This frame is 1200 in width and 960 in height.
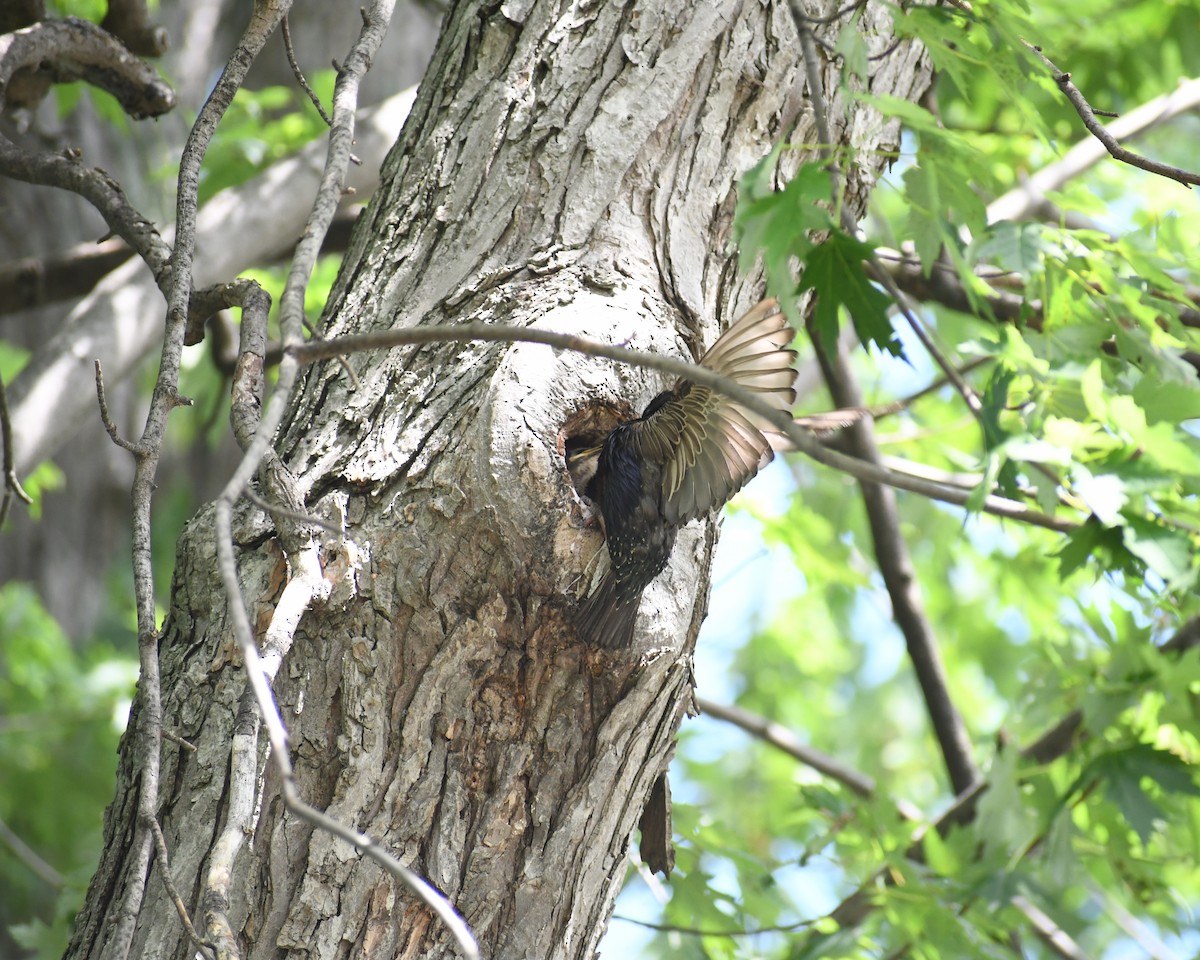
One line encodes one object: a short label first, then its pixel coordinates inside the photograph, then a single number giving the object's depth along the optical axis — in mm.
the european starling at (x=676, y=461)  10646
